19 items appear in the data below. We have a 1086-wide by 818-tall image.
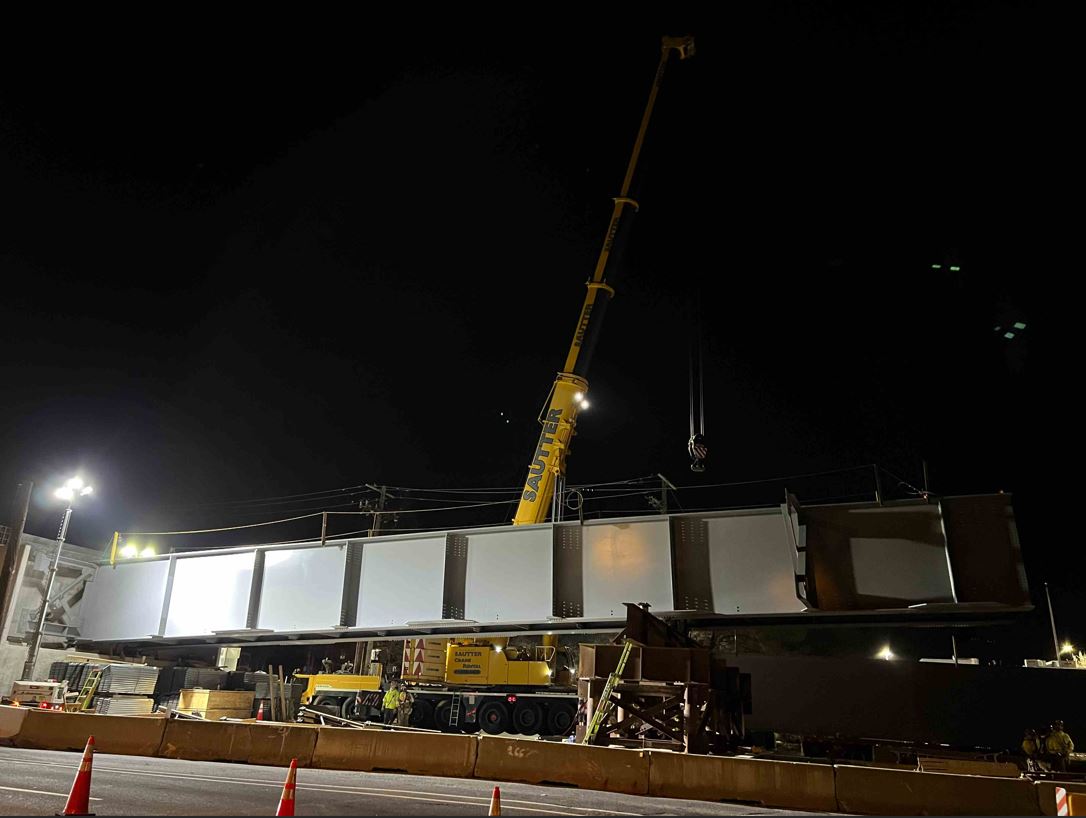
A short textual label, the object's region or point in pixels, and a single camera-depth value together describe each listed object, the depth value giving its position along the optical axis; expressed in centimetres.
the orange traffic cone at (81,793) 639
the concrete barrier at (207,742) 1230
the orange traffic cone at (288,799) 621
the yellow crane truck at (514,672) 1966
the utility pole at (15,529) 1617
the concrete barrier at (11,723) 1355
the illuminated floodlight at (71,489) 2041
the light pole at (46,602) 2145
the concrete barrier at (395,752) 1140
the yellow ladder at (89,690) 2162
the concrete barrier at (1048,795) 888
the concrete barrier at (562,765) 1038
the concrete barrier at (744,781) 950
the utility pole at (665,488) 1725
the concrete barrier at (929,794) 888
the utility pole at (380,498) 3178
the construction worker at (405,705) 2048
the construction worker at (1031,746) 1638
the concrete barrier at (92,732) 1271
